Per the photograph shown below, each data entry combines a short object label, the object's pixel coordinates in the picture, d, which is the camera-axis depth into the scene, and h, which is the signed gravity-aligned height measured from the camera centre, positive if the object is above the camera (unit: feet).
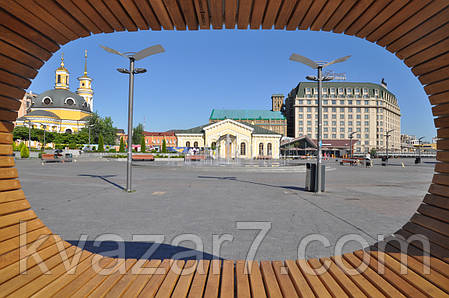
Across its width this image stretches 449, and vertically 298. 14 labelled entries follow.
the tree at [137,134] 289.25 +18.96
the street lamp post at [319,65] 39.63 +13.11
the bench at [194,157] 121.08 -2.14
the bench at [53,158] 103.01 -2.98
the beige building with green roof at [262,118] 336.90 +44.48
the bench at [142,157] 117.60 -2.27
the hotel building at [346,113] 338.75 +51.70
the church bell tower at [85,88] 338.34 +79.32
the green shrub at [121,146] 194.70 +3.97
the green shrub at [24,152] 144.97 -1.23
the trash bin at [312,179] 37.00 -3.41
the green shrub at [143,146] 183.32 +3.93
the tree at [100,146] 181.90 +3.53
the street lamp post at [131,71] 37.29 +11.94
